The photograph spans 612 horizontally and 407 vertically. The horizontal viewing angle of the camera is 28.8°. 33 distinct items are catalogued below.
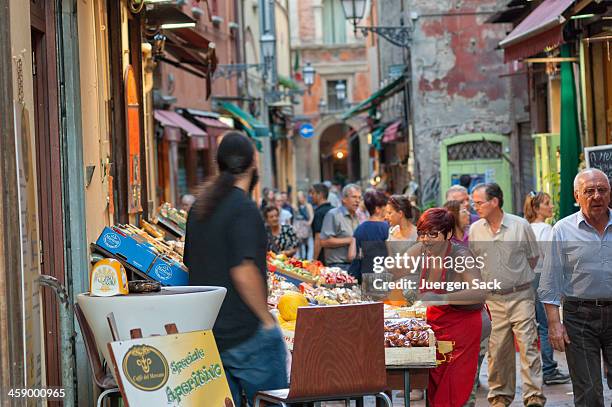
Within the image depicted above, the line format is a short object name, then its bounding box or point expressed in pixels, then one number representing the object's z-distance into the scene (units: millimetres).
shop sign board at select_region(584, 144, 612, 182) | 9797
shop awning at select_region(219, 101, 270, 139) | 28344
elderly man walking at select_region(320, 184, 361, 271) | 12914
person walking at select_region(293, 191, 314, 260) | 22453
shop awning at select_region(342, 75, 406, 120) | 25742
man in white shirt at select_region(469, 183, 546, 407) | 9047
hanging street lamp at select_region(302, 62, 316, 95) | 39500
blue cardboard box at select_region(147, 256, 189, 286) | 7387
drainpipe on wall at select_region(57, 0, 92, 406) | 7250
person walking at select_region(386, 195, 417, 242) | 10852
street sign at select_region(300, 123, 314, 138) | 50609
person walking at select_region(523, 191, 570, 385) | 10430
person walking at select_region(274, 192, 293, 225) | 21406
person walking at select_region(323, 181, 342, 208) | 26906
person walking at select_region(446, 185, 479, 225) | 11109
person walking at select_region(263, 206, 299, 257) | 14016
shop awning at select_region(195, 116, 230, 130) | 22439
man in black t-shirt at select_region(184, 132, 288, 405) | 5590
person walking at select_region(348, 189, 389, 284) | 10734
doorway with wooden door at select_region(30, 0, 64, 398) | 6867
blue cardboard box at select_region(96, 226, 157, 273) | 7426
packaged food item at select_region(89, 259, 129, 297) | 5383
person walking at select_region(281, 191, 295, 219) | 24875
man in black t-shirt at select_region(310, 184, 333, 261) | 13570
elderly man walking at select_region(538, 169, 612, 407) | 7227
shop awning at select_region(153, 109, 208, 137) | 18406
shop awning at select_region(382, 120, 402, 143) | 28484
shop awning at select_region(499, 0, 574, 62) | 11922
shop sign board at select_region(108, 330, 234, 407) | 4902
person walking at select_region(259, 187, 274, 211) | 22470
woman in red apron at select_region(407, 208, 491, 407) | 7574
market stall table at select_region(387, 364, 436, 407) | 6844
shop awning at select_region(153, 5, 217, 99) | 12039
